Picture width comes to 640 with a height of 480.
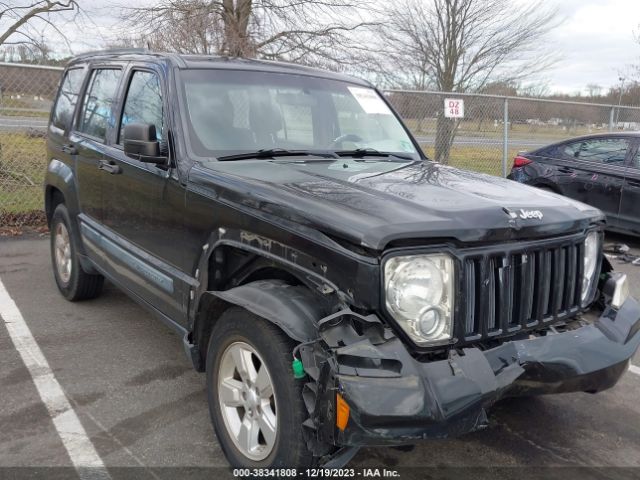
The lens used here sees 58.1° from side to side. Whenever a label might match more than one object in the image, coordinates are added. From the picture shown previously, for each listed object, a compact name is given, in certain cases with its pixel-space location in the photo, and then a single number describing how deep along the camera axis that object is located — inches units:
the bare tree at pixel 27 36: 381.1
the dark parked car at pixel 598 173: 304.3
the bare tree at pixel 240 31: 426.9
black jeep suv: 85.9
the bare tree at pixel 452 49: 599.5
